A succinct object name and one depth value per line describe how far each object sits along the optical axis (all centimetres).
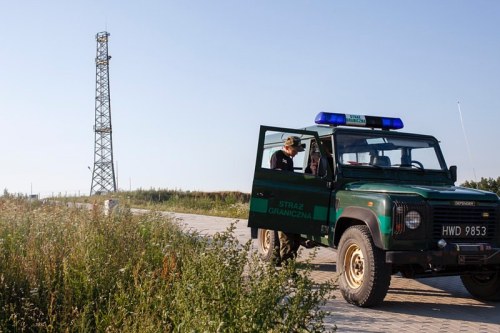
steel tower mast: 3800
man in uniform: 838
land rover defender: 662
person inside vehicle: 821
